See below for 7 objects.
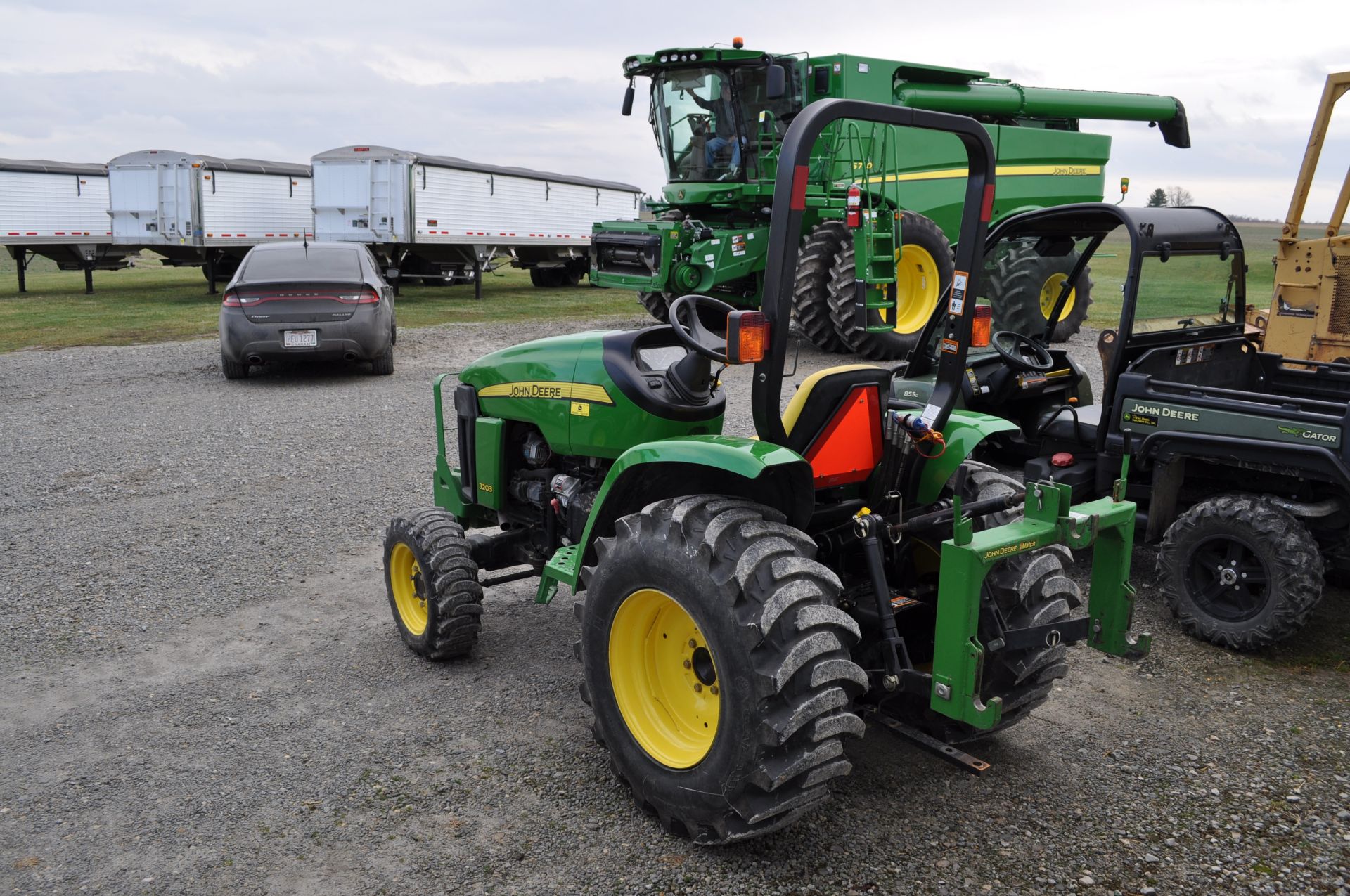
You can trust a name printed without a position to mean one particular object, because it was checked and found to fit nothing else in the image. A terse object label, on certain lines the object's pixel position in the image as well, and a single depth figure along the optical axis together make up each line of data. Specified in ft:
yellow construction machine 26.12
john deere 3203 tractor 9.37
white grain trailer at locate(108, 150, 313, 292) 65.51
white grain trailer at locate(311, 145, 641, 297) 64.75
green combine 39.45
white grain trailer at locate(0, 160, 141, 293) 67.31
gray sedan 35.68
